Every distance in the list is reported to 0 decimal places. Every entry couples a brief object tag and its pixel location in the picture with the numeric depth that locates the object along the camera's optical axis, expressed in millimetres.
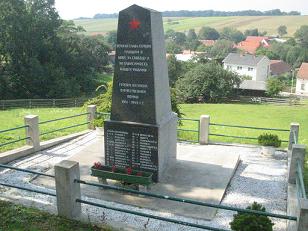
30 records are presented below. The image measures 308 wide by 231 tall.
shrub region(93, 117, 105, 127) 14774
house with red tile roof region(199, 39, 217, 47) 158875
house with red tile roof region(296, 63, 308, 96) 77938
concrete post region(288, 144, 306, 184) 9320
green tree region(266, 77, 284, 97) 62906
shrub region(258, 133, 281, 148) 12717
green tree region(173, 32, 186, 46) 170250
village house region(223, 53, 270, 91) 90938
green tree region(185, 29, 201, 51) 154125
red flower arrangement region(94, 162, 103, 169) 9859
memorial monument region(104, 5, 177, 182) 9344
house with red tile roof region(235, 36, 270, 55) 153612
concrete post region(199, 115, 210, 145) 13359
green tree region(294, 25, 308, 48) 139550
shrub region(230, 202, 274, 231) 6539
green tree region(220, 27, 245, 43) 183362
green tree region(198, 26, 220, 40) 191375
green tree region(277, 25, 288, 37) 188688
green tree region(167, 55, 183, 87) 66375
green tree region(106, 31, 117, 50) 138875
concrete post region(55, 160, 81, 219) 7238
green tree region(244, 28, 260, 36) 192125
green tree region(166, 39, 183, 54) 127456
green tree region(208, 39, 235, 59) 130000
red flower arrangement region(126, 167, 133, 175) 9383
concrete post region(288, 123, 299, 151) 11859
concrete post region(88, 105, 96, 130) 15181
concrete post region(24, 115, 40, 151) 12239
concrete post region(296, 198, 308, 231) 5754
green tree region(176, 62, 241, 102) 52781
